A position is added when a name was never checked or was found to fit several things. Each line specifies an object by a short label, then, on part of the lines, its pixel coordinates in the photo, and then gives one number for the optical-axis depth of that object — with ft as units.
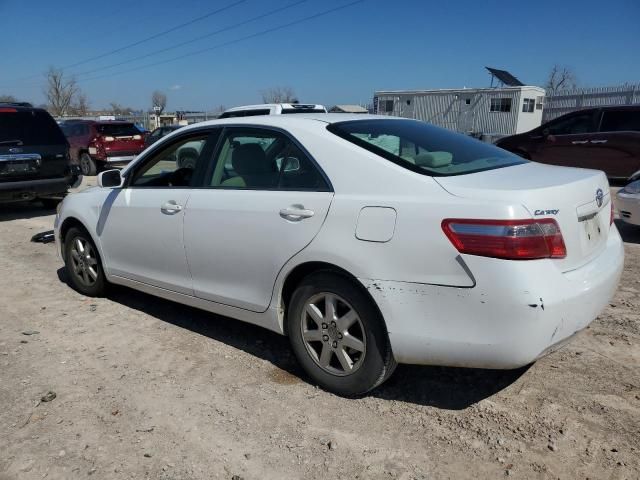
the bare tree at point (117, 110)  218.59
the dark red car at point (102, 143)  53.62
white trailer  94.84
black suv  28.55
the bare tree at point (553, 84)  155.12
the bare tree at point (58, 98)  193.36
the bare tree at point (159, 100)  234.99
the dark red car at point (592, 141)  35.83
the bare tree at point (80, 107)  212.84
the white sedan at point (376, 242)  8.24
